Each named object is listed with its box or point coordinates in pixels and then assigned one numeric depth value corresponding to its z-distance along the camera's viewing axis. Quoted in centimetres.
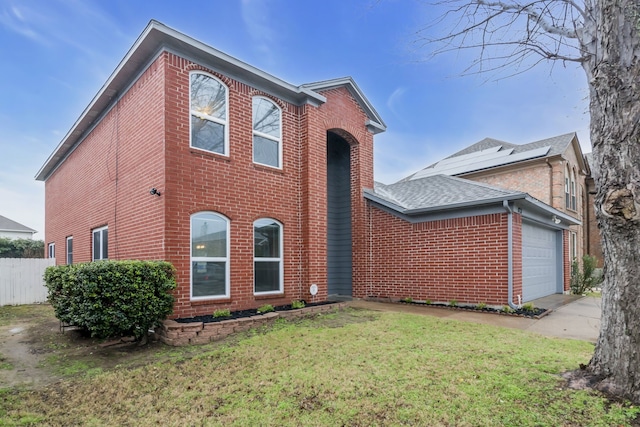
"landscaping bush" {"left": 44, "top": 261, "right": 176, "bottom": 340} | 530
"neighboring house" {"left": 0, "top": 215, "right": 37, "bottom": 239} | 3173
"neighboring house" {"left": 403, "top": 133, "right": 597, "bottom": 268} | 1555
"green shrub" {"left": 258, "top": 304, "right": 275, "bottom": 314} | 743
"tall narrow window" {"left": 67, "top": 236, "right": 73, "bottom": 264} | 1305
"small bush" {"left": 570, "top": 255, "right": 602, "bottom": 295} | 1335
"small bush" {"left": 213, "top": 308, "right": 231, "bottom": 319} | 683
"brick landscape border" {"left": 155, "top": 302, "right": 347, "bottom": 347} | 575
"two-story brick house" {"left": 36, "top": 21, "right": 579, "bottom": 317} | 699
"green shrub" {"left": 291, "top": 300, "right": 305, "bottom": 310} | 822
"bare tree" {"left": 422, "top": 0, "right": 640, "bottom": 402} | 313
